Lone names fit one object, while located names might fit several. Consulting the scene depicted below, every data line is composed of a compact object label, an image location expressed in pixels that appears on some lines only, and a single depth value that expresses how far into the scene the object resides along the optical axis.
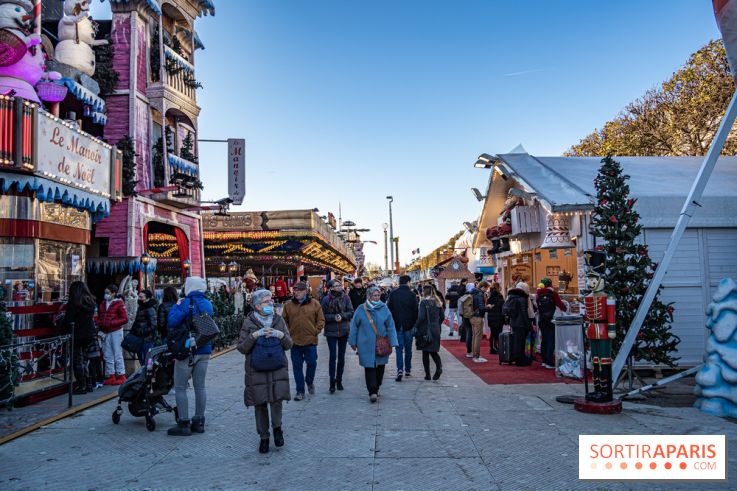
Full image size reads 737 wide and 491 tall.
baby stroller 6.69
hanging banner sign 20.77
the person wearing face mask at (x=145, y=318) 8.89
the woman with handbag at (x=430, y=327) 9.44
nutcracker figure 7.21
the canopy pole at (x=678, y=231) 7.80
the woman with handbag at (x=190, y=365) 6.30
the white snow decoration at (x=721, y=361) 6.85
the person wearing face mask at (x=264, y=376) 5.62
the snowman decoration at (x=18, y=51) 10.55
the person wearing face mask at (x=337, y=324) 9.05
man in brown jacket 8.28
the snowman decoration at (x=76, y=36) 13.51
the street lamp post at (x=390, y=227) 47.11
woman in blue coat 8.07
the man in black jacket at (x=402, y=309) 9.80
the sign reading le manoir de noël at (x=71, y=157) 9.87
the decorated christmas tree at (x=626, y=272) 8.55
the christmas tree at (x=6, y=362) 7.48
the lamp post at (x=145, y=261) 14.40
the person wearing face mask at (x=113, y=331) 9.70
